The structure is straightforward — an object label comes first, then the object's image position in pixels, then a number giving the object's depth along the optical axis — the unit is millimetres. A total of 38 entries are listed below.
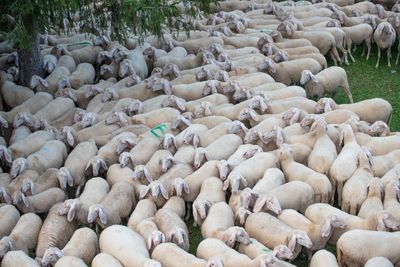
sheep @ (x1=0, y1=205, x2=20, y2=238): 9391
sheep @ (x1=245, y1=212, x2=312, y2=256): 8406
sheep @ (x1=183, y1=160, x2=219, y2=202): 9953
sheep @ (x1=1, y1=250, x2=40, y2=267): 8430
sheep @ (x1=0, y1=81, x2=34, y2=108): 12953
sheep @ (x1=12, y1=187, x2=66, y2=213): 9758
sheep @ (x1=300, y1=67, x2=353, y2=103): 12875
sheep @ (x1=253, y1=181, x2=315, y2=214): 9227
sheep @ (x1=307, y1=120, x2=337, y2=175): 10031
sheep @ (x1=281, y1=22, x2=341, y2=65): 14578
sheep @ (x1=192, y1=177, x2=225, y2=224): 9320
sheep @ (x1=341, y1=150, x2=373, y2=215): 9375
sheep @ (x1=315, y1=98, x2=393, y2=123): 11430
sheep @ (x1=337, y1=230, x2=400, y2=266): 8188
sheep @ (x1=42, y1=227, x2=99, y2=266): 8461
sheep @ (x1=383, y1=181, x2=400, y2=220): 8943
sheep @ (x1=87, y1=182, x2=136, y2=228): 9320
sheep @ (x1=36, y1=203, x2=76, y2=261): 9094
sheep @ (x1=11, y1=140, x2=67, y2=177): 10461
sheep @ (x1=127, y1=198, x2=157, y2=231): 9336
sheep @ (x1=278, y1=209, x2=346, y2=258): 8602
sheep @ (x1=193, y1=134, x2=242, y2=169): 10352
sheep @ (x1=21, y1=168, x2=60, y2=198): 9977
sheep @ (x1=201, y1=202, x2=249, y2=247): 8562
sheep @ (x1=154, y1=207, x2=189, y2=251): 8719
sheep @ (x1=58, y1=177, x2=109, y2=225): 9422
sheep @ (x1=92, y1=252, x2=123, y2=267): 8310
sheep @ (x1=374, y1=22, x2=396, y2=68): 14445
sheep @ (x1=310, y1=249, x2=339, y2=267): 8047
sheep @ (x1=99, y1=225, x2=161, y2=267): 8355
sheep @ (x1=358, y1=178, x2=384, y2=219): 9016
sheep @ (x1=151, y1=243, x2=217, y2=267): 8141
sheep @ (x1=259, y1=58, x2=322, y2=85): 13477
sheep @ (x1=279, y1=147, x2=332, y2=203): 9578
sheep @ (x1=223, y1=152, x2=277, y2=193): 9671
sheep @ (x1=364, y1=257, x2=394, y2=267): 7893
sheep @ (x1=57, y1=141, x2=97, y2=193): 10266
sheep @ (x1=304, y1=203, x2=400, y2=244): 8516
